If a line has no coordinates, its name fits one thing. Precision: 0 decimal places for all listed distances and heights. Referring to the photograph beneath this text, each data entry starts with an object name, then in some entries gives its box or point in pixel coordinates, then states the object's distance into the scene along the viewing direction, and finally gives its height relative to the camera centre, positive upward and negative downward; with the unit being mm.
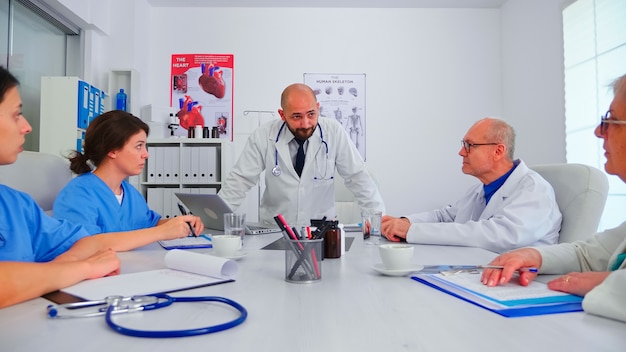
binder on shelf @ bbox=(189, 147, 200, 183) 3578 +170
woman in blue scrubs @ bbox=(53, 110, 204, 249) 1461 +3
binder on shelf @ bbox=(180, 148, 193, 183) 3576 +170
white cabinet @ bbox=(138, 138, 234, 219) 3572 +131
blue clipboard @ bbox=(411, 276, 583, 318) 688 -193
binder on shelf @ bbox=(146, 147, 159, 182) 3579 +128
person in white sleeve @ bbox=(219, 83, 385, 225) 2502 +94
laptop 1730 -99
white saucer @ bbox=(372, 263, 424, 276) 968 -183
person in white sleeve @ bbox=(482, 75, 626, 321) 693 -155
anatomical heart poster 4230 +926
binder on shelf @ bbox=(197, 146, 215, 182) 3584 +179
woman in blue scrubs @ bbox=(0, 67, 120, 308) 759 -144
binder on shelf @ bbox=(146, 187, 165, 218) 3584 -98
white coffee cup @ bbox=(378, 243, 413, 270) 990 -155
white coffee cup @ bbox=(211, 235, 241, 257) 1179 -156
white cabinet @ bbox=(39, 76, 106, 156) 3002 +484
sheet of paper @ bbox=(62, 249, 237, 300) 801 -187
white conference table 569 -200
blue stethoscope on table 627 -190
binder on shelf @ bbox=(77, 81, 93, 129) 3062 +570
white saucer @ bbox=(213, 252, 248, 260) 1160 -182
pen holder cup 926 -158
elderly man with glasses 1508 -72
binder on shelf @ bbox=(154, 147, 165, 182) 3564 +176
